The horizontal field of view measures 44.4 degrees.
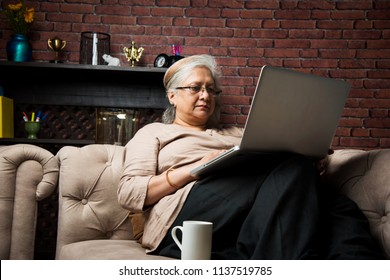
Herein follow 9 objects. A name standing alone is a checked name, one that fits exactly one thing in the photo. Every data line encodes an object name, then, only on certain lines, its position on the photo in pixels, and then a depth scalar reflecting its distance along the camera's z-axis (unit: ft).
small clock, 10.89
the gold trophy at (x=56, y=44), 11.09
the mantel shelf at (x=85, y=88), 11.28
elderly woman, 4.47
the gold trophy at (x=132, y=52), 11.17
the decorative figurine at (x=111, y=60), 10.90
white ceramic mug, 4.22
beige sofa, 5.69
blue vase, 10.83
